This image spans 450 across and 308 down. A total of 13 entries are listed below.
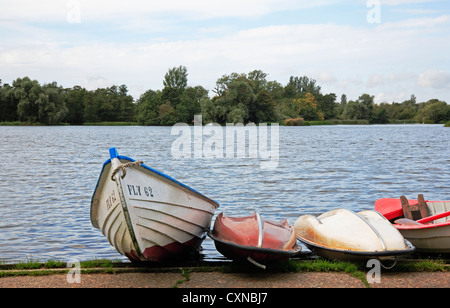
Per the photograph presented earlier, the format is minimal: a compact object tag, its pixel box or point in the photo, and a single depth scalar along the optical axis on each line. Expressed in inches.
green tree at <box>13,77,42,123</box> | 4124.0
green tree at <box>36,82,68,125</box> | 4089.6
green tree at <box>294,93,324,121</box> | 5821.9
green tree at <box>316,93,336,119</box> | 6289.4
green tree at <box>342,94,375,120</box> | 6072.8
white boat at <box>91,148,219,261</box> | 263.4
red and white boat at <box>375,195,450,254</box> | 303.4
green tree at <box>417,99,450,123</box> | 5580.7
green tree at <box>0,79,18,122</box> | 4306.1
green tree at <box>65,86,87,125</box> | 5334.6
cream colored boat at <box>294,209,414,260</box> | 270.2
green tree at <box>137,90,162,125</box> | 5388.8
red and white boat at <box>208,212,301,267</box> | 265.7
